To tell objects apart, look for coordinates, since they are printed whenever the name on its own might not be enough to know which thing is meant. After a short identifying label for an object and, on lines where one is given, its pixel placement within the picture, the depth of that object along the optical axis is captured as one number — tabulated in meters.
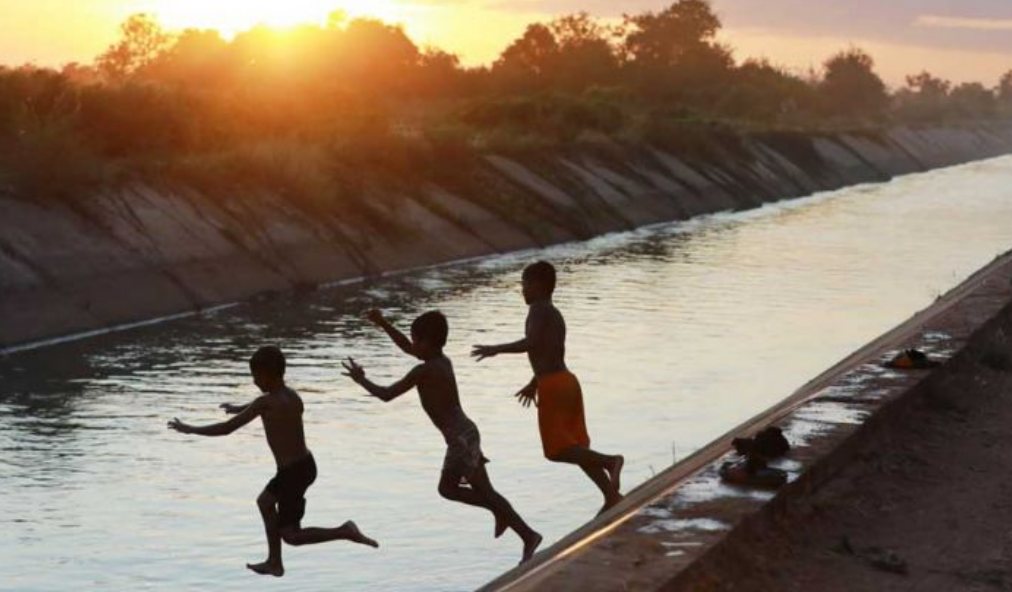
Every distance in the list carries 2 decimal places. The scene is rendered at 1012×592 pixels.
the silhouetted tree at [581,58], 95.75
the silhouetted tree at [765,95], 90.38
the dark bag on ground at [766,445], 8.39
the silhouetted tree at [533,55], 95.38
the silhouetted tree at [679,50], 101.38
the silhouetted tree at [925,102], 122.55
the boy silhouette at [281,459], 8.14
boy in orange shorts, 9.34
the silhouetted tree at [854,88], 118.81
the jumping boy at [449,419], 8.44
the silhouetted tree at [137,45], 83.43
